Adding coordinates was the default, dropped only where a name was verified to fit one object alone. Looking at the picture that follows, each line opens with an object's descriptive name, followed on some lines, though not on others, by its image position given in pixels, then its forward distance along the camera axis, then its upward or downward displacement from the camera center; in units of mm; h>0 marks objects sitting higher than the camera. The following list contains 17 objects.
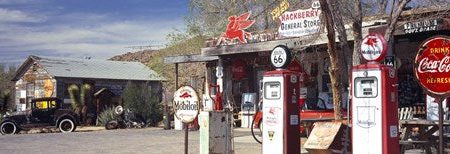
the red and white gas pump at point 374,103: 8453 -101
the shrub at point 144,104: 27859 -297
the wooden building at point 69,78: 34844 +1213
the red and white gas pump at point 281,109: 10109 -209
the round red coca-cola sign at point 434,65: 9242 +486
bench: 10574 -862
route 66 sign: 10258 +681
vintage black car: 25234 -841
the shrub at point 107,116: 27234 -826
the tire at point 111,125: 26656 -1206
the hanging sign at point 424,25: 14867 +1749
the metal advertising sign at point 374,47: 8617 +698
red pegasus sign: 20305 +2390
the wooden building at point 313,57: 15297 +1415
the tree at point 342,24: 11922 +1499
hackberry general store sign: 17620 +2239
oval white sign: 11328 -129
